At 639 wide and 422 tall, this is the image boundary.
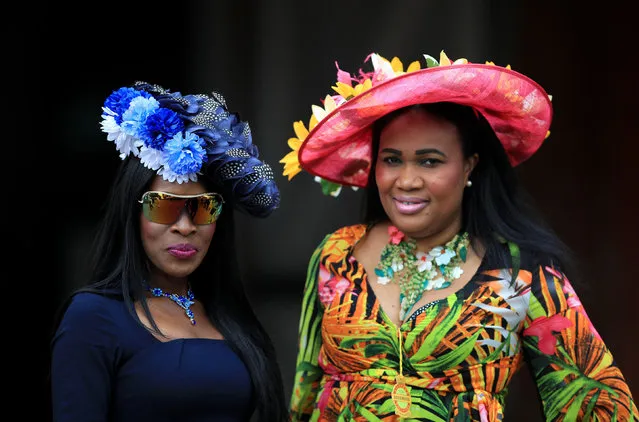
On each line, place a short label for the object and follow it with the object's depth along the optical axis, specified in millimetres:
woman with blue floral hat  5793
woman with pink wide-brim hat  6586
